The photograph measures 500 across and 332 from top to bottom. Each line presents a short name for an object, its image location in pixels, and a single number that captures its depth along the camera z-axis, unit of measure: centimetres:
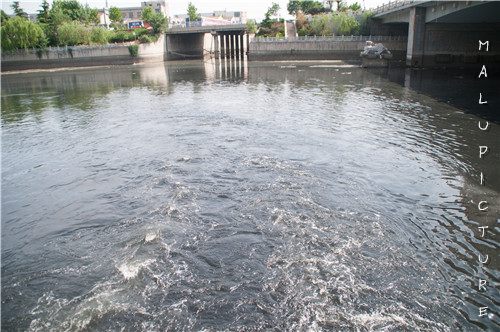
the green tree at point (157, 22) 8706
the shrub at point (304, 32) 8362
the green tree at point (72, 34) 7750
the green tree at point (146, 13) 9701
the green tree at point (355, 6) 10262
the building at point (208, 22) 9339
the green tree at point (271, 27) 8962
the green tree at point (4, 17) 7193
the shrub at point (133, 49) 7921
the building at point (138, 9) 15988
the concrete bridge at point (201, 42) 8631
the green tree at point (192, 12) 13642
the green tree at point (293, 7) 12485
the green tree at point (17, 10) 8919
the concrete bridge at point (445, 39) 5138
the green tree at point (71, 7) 9875
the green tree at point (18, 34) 6946
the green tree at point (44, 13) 8794
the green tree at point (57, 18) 8219
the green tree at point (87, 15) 10306
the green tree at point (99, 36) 8169
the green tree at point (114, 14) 12488
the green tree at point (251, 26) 8394
